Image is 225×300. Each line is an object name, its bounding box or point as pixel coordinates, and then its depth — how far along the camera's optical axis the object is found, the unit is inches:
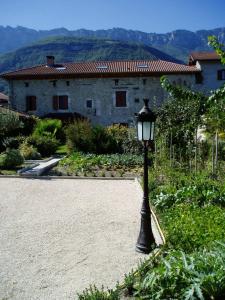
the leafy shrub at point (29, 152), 450.8
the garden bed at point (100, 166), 353.0
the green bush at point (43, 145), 497.4
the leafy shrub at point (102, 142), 469.0
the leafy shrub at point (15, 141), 477.8
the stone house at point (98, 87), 774.2
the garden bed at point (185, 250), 102.3
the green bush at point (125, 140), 456.3
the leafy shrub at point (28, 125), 645.8
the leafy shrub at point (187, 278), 100.3
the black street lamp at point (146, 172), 156.4
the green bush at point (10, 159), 382.2
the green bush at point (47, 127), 573.2
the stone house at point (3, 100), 1064.1
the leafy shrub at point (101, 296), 107.0
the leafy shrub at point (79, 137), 463.4
